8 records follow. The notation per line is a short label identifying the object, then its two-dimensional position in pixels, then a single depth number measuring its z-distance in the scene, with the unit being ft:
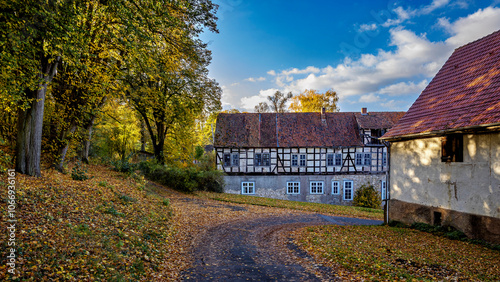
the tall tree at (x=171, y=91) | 52.27
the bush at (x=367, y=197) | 84.38
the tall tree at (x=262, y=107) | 149.03
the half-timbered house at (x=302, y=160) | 86.94
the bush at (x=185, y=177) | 66.59
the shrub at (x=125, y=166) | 56.70
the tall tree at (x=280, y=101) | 140.26
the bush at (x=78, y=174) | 37.97
